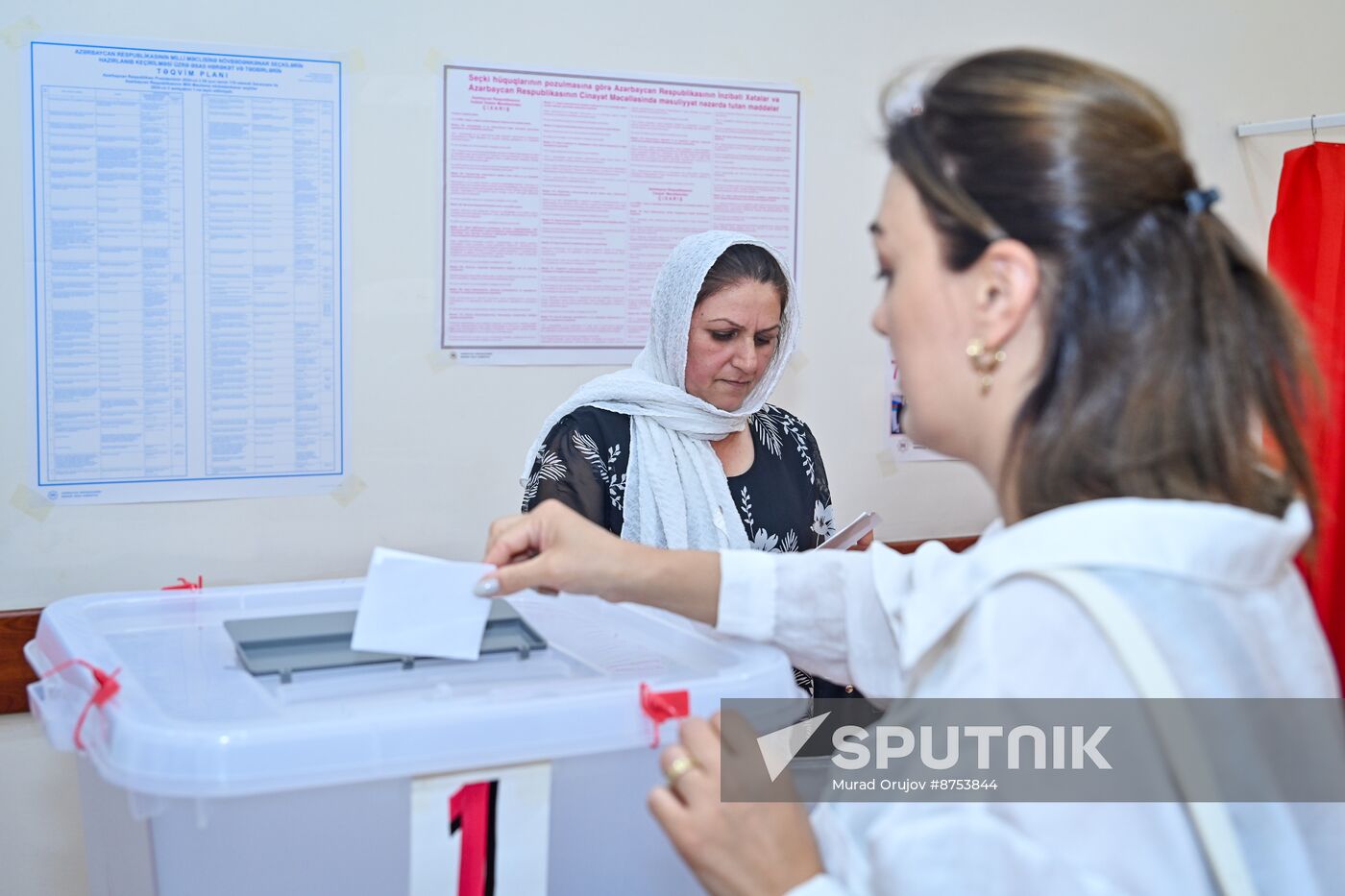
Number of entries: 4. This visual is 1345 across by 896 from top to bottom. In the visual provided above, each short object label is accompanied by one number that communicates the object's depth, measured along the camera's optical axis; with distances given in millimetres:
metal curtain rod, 2330
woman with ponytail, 667
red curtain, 2322
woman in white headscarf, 1861
